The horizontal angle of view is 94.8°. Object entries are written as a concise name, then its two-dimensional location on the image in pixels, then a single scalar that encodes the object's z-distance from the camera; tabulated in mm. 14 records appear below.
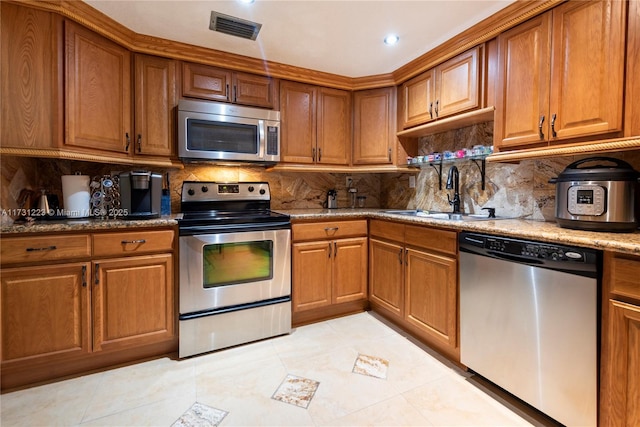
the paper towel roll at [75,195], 2041
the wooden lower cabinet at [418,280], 1947
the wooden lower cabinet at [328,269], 2498
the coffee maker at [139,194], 2062
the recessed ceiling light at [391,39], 2219
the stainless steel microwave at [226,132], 2340
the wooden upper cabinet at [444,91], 2143
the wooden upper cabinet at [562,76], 1449
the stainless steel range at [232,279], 2064
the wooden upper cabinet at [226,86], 2408
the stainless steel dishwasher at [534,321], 1283
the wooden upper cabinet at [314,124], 2791
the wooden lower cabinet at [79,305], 1681
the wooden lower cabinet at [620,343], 1158
